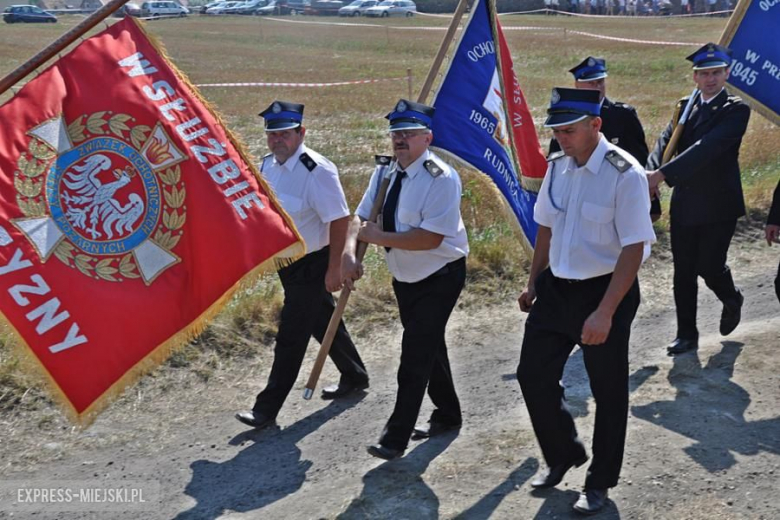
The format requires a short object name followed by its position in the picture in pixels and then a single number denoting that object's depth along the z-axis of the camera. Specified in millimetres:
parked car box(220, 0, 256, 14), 50594
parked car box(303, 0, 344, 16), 54056
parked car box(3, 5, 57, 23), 41141
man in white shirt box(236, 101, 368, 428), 5902
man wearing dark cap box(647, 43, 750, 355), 6352
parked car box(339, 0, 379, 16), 54188
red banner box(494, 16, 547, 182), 6965
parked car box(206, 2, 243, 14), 50812
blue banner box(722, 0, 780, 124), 7242
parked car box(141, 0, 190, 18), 47525
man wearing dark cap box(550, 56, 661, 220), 6727
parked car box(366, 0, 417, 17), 54969
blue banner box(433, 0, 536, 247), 6391
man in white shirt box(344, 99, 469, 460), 5266
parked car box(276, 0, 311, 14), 51938
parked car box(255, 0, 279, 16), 50153
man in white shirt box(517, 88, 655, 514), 4500
